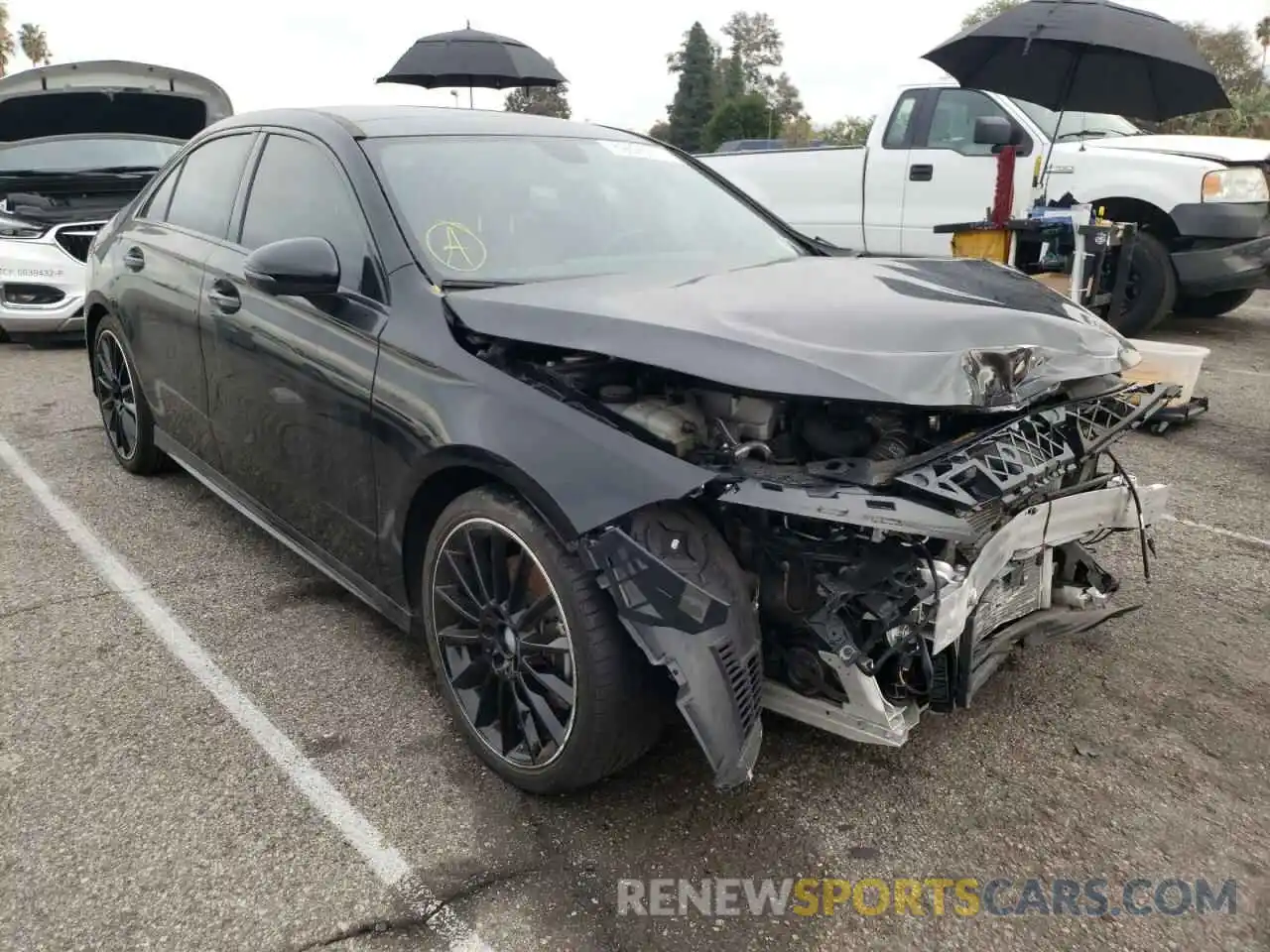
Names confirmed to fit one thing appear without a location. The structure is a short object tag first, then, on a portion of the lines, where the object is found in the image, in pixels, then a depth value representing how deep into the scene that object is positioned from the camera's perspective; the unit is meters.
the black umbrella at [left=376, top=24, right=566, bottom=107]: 11.64
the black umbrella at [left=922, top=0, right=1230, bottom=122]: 6.57
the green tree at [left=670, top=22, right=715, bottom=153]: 65.19
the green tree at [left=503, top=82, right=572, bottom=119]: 49.19
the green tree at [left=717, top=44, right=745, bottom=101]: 66.81
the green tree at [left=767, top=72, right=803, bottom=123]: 69.44
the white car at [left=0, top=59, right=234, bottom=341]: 7.77
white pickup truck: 7.33
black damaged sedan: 2.15
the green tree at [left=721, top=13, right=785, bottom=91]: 76.12
